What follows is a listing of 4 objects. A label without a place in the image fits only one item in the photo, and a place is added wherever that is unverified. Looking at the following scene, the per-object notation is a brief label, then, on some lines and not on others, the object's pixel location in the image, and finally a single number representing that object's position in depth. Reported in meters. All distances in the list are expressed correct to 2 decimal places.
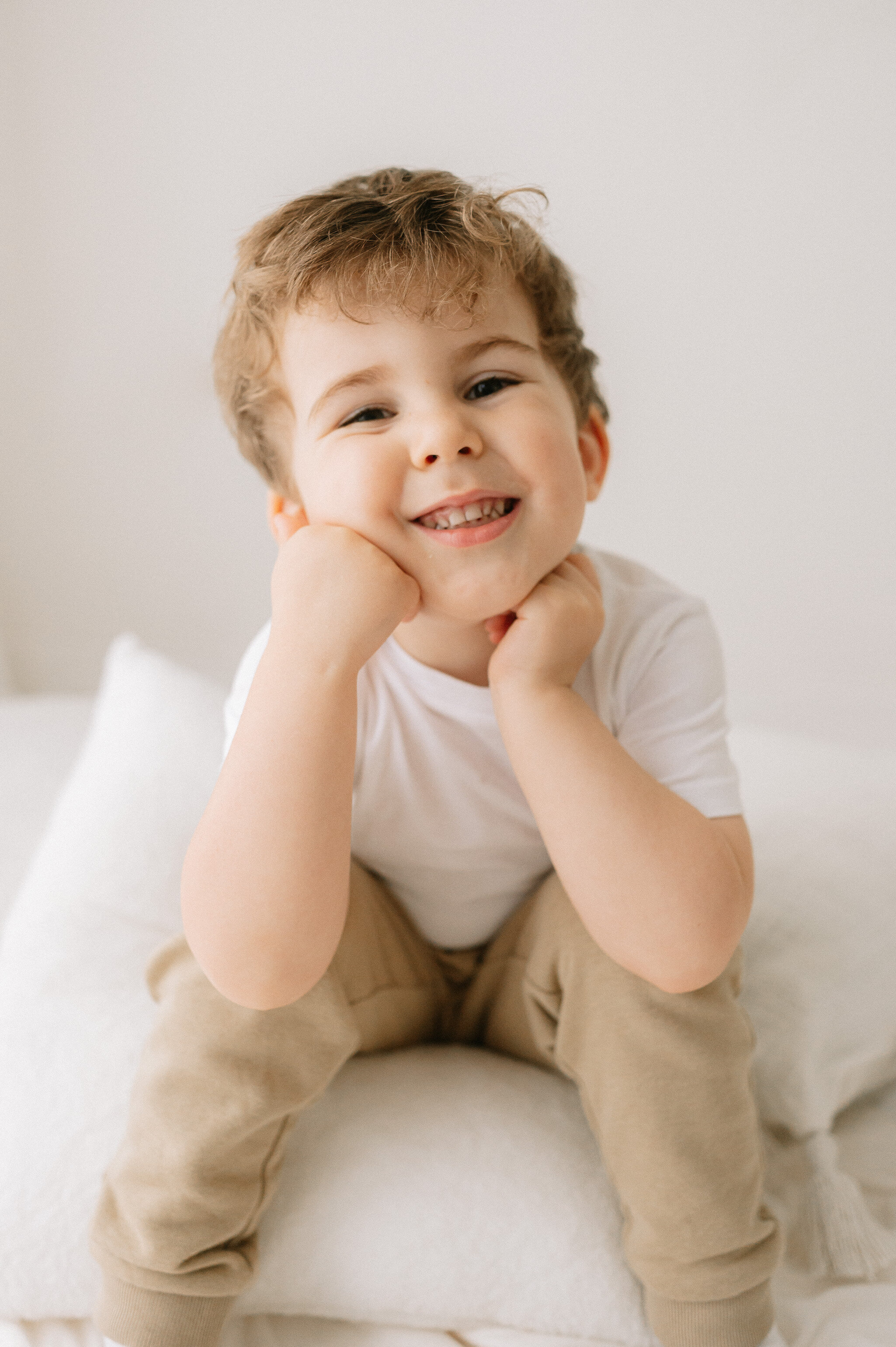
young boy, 0.69
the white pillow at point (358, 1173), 0.73
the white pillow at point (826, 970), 0.81
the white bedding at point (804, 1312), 0.73
